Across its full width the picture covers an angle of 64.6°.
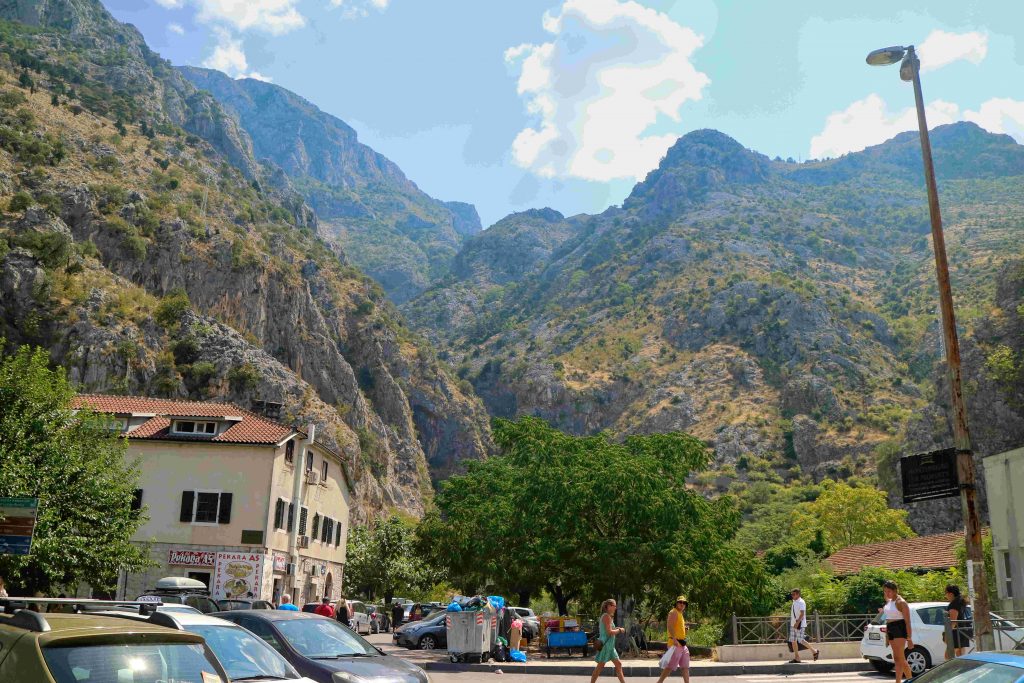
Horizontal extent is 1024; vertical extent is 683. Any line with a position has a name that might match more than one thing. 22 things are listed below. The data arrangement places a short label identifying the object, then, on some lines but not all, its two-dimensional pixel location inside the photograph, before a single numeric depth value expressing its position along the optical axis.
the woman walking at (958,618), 14.50
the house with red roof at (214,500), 34.69
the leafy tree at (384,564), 62.34
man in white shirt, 20.42
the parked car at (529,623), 30.76
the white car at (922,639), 17.16
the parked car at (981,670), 6.60
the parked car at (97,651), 4.72
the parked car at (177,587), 25.30
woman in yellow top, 14.64
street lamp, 11.66
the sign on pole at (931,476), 12.42
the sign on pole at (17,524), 13.04
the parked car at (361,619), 36.58
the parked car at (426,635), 30.08
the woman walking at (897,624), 13.09
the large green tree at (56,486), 20.70
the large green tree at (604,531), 27.39
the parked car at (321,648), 9.44
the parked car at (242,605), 17.66
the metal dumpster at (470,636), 22.14
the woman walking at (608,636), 15.27
